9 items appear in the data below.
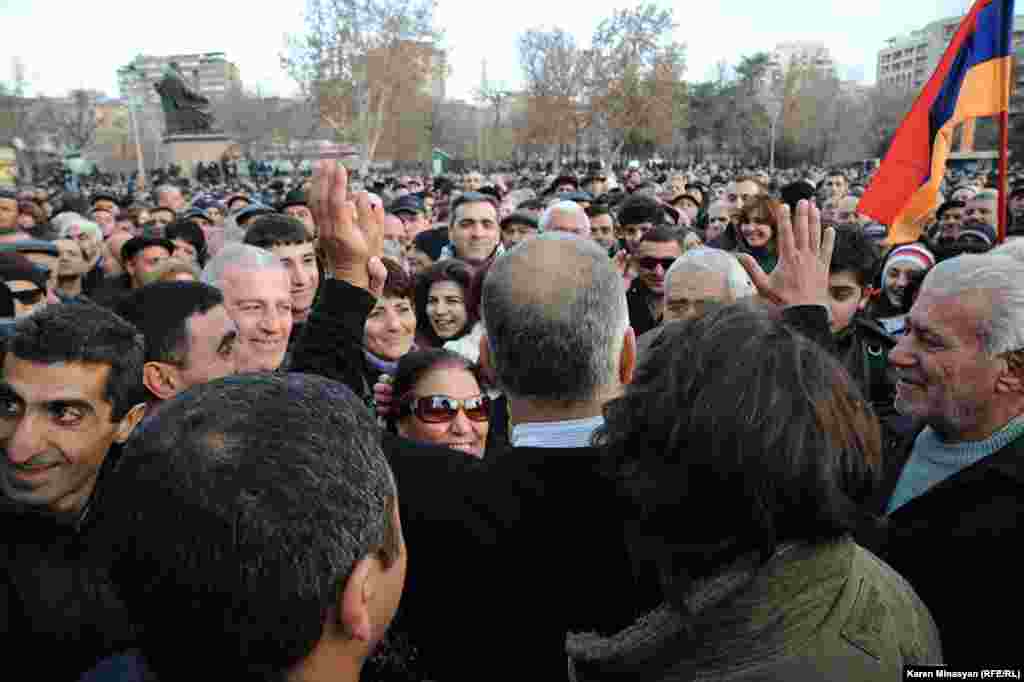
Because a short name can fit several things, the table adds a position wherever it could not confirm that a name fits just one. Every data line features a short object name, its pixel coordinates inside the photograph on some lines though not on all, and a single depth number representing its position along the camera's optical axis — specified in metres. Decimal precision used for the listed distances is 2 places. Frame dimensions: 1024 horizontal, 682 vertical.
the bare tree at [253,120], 62.34
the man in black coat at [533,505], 1.42
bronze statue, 30.16
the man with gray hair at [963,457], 1.83
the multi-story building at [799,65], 55.41
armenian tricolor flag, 4.42
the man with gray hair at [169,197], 10.60
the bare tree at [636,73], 30.19
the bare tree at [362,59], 31.06
